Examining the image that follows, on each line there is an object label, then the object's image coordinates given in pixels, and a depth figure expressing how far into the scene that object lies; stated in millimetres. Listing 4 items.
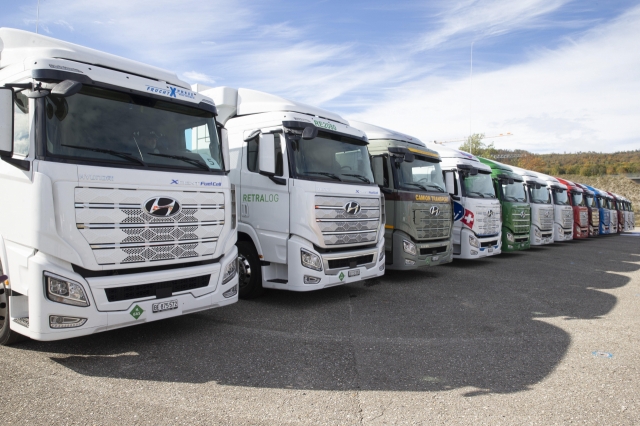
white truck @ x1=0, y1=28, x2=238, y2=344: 3992
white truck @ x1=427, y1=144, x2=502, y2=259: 10867
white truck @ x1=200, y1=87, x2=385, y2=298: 6492
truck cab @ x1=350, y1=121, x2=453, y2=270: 8797
